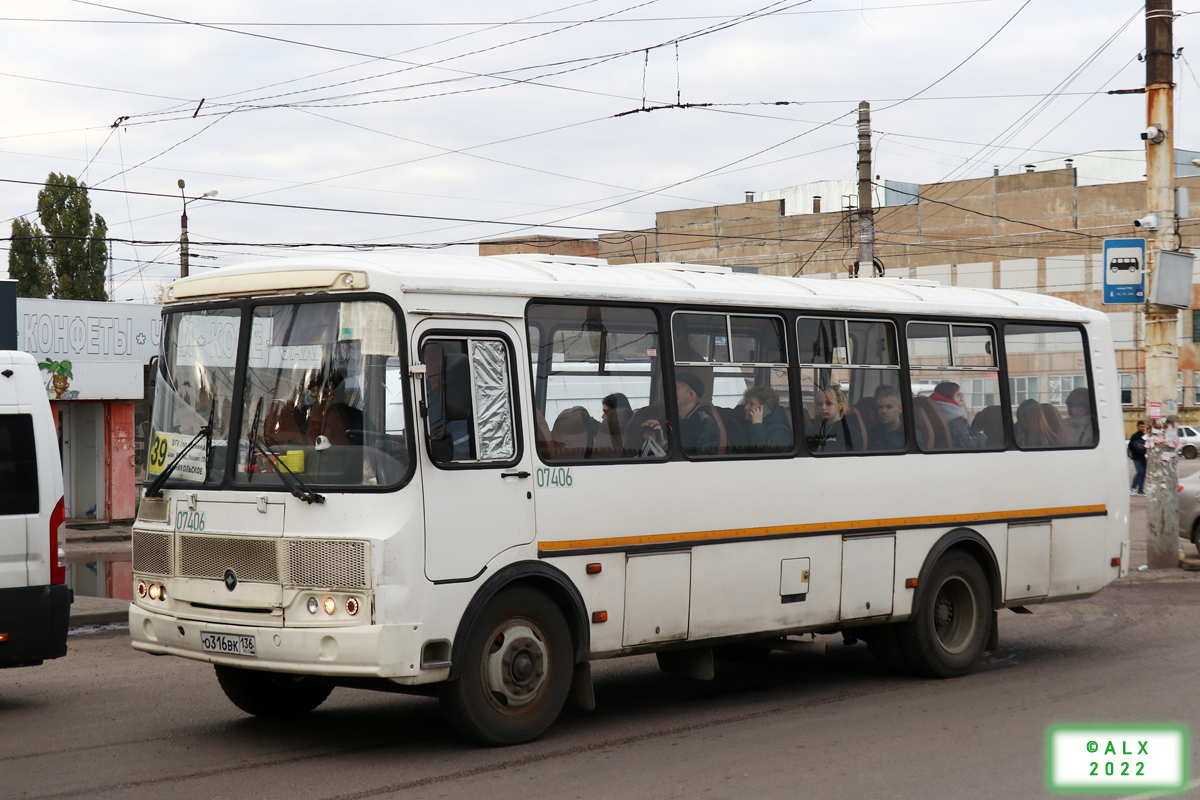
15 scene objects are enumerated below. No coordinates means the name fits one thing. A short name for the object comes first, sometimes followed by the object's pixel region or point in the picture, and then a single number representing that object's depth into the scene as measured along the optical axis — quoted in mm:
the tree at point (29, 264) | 46094
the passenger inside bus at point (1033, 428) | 11094
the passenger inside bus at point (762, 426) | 9133
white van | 8664
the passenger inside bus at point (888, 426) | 10023
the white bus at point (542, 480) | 7285
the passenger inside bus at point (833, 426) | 9633
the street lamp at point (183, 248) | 35531
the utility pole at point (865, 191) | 25438
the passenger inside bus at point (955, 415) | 10570
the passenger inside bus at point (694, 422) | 8773
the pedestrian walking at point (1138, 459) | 31073
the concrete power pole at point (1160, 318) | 17047
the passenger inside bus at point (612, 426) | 8297
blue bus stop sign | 16969
